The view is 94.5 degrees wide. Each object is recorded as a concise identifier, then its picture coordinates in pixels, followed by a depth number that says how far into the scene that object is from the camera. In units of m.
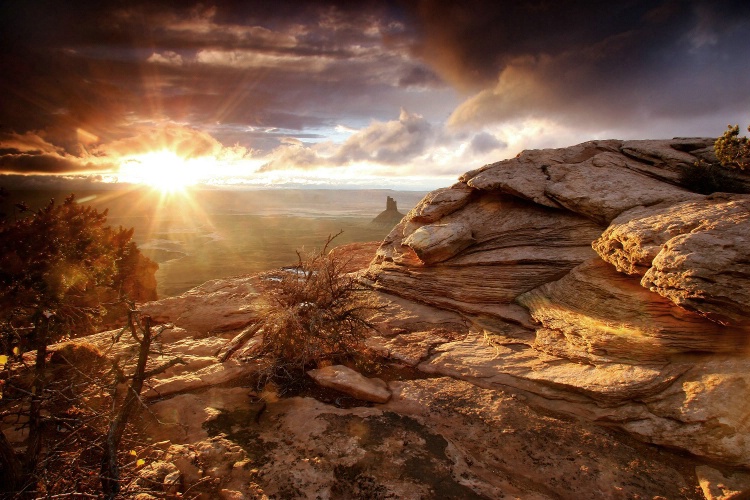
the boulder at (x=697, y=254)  6.20
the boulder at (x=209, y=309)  11.27
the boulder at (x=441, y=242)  11.89
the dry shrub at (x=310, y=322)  7.98
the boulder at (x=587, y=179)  10.03
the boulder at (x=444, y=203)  13.80
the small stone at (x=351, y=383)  7.02
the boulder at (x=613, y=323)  6.82
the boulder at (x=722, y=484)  4.98
